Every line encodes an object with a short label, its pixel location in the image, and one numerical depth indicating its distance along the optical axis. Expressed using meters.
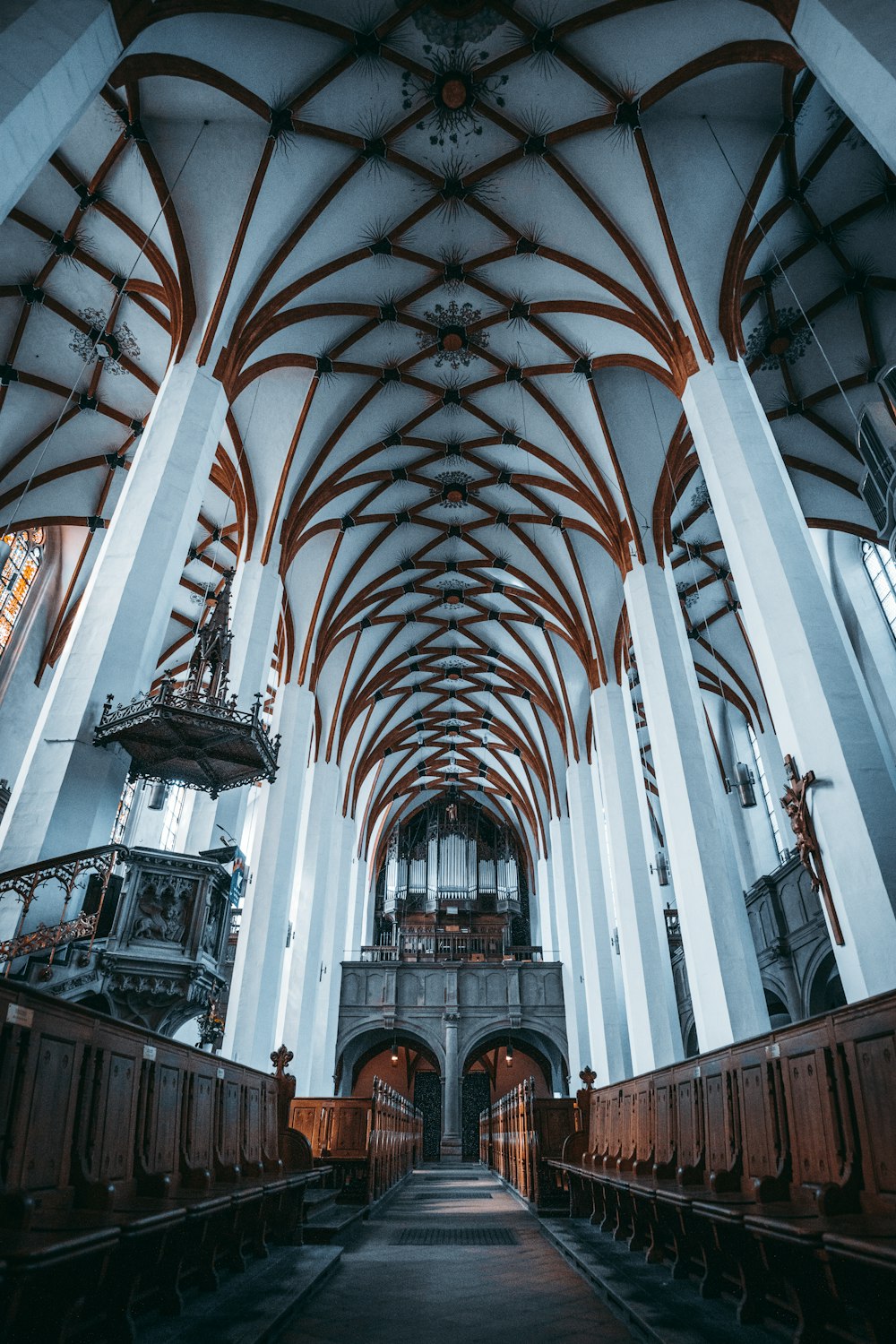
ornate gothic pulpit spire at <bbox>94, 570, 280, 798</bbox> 7.46
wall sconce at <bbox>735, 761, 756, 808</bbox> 14.53
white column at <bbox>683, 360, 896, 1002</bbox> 6.27
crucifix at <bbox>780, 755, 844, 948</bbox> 6.84
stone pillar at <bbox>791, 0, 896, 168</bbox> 5.66
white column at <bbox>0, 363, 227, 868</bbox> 7.16
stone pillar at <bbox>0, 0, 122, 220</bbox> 5.38
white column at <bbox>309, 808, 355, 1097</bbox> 18.69
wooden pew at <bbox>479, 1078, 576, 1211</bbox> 9.34
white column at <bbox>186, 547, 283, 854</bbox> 11.29
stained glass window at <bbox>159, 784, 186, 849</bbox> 18.95
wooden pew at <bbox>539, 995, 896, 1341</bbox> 2.87
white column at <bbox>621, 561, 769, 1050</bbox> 8.98
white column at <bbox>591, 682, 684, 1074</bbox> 12.22
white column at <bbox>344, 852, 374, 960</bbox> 24.62
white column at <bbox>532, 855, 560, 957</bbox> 23.30
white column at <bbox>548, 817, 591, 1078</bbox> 19.22
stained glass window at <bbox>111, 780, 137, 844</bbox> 17.59
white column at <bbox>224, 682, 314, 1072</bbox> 12.48
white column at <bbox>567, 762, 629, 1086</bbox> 15.92
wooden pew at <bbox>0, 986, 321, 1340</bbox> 2.54
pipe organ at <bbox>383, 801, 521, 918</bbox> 29.25
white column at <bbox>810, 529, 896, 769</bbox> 12.55
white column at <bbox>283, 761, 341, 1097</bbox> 16.70
